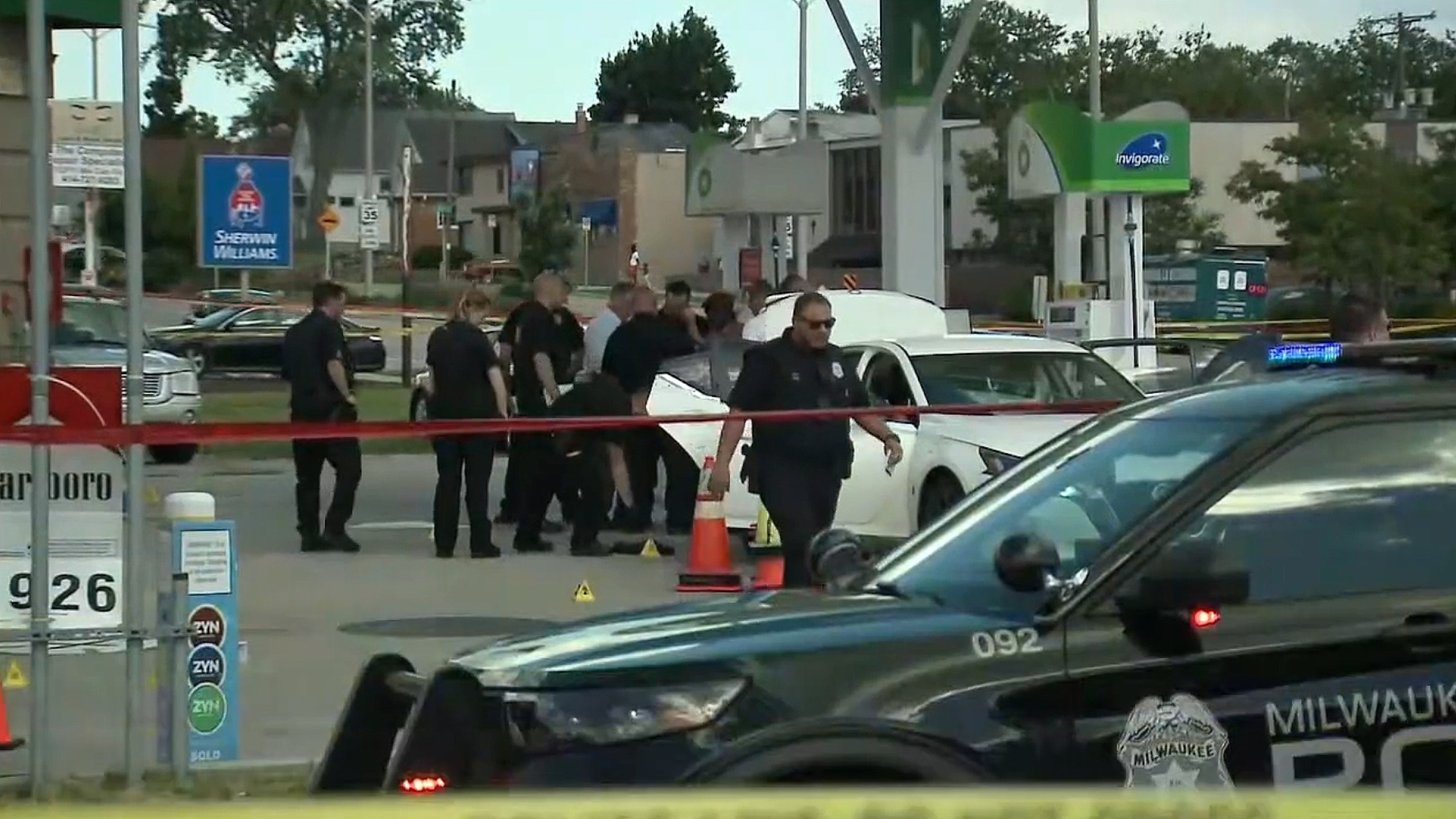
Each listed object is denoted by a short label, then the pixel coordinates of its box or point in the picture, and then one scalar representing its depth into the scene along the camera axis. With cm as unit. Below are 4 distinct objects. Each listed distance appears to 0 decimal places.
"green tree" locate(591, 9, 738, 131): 12862
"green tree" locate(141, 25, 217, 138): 9662
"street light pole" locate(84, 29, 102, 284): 3716
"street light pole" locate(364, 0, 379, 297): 5478
